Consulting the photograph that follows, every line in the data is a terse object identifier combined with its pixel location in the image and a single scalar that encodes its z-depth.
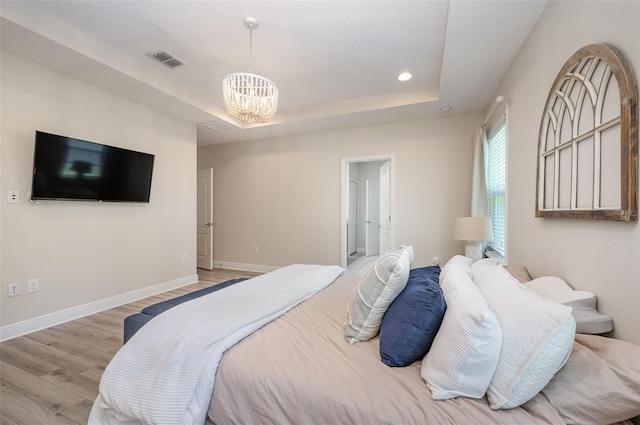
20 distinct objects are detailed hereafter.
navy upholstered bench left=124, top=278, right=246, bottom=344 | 1.63
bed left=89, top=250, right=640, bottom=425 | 0.82
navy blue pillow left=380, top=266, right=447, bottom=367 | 1.10
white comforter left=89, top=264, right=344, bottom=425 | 1.10
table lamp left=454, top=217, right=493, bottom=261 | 2.80
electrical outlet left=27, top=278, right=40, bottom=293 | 2.57
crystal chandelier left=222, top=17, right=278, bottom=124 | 2.26
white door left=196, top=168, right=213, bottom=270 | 5.07
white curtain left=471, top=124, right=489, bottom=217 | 3.22
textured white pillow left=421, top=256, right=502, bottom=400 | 0.90
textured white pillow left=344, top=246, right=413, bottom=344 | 1.30
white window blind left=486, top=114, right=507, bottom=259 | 2.78
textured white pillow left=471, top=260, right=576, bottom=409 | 0.86
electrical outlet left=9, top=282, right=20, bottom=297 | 2.45
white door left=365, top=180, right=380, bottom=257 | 6.89
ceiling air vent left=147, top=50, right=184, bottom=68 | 2.71
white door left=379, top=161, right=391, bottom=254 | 4.47
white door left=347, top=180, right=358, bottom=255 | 7.00
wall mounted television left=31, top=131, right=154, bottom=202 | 2.54
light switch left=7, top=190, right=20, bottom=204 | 2.43
